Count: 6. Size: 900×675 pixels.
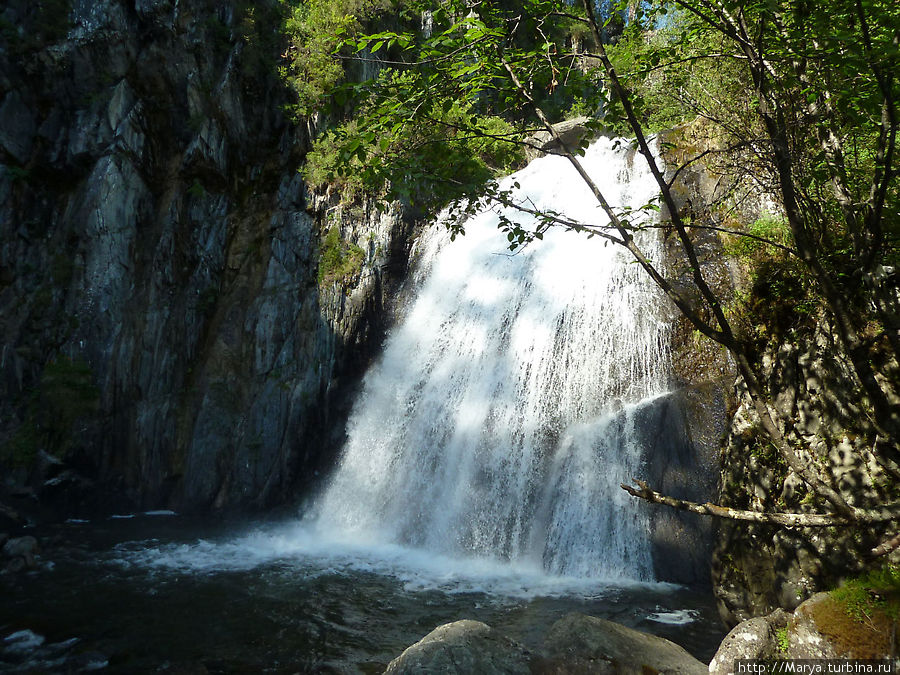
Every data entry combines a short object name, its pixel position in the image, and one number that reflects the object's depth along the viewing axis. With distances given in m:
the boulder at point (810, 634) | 3.77
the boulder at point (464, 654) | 4.43
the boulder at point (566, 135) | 18.55
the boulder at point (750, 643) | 4.01
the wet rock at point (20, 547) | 9.80
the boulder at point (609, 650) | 4.48
